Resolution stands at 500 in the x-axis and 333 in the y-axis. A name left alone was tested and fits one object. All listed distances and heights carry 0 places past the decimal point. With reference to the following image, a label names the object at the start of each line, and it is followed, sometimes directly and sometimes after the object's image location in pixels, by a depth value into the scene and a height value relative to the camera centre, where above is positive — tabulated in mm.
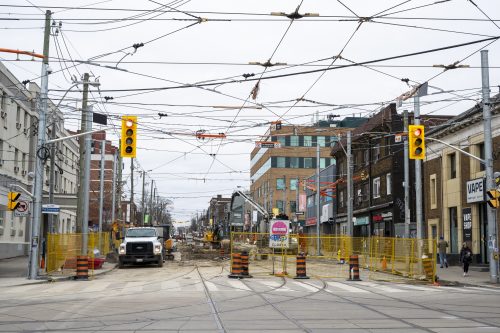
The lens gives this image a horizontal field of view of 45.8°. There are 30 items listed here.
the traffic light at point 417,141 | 23062 +3504
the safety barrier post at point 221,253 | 44106 -1745
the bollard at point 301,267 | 26141 -1617
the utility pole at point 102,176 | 42766 +3768
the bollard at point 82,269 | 25125 -1710
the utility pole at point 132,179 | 56119 +4761
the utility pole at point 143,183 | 66825 +5351
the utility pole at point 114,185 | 48500 +3534
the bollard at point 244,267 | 26406 -1648
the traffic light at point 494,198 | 24500 +1396
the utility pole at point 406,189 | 31734 +2268
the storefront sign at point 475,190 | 32531 +2343
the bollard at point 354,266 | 25609 -1516
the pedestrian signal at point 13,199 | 24172 +1158
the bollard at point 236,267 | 25797 -1613
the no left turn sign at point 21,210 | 25188 +763
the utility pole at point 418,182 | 27156 +2350
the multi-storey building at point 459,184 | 33375 +2922
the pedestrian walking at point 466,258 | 27639 -1254
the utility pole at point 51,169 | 29208 +2912
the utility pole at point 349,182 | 40250 +3335
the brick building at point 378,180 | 46938 +4472
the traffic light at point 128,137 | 21188 +3286
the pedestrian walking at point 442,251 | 33250 -1104
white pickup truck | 32938 -1165
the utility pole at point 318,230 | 39844 +33
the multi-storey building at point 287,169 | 95312 +10025
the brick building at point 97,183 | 90062 +7845
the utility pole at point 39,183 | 24422 +1893
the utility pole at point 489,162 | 24016 +2934
